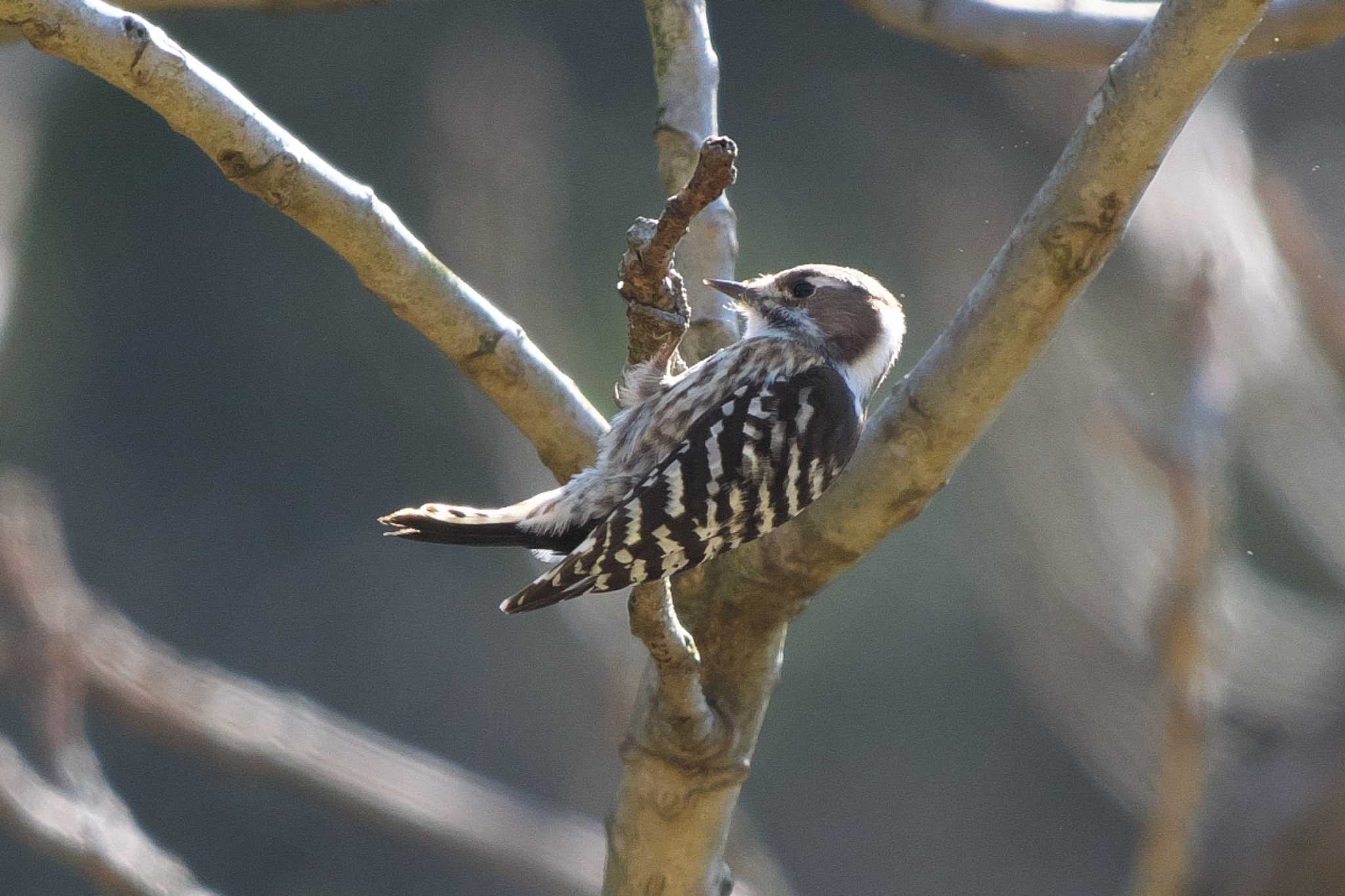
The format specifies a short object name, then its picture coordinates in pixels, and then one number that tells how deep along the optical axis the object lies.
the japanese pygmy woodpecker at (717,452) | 4.73
